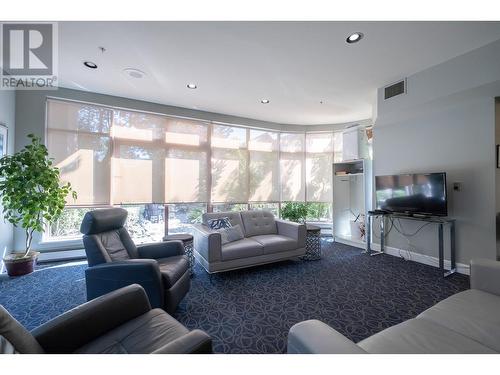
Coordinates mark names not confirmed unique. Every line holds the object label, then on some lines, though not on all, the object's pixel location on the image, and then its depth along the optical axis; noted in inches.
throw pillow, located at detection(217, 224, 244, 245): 127.5
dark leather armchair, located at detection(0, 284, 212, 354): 36.7
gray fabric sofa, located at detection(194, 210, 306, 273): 114.3
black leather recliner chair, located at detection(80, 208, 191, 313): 75.4
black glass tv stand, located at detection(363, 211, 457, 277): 119.7
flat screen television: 119.6
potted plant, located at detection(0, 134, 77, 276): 111.3
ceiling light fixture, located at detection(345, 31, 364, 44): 87.1
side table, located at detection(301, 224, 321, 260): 144.3
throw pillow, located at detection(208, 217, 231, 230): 135.4
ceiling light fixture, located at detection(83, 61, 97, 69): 107.9
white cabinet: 184.2
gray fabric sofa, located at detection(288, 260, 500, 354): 36.3
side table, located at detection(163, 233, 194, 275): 119.7
